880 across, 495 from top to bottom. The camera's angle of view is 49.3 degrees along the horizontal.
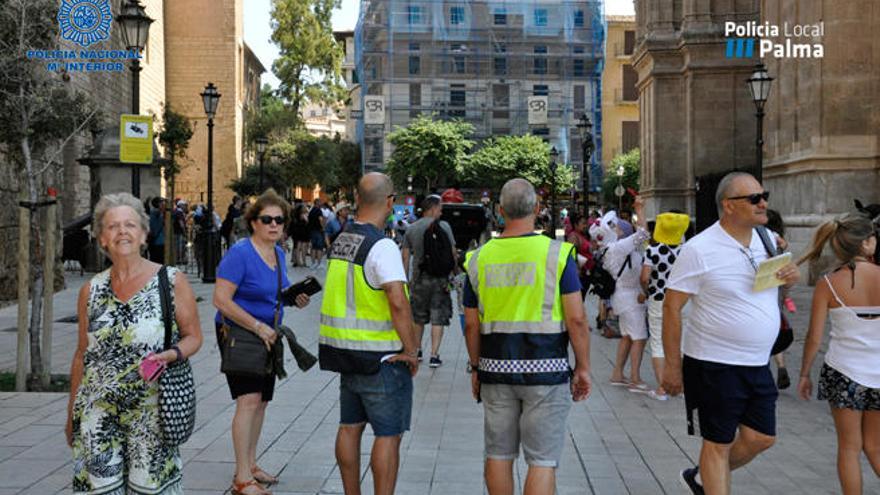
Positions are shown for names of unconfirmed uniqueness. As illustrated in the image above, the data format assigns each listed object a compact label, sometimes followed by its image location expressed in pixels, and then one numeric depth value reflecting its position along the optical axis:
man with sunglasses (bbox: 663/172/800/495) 4.49
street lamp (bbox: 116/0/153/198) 12.41
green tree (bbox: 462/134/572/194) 57.50
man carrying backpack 9.63
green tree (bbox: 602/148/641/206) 59.84
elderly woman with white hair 3.66
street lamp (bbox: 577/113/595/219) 26.20
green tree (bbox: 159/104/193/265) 30.14
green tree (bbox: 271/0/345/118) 53.09
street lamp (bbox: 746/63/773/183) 16.88
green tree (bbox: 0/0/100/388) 8.50
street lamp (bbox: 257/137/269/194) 29.34
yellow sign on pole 11.21
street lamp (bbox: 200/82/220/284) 19.88
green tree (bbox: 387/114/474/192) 56.75
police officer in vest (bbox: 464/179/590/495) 4.38
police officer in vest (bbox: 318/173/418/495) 4.66
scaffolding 59.09
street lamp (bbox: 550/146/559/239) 34.26
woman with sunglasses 5.29
